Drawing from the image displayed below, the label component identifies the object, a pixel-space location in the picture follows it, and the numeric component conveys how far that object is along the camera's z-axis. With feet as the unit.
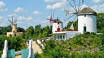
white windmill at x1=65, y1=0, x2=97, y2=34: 102.68
